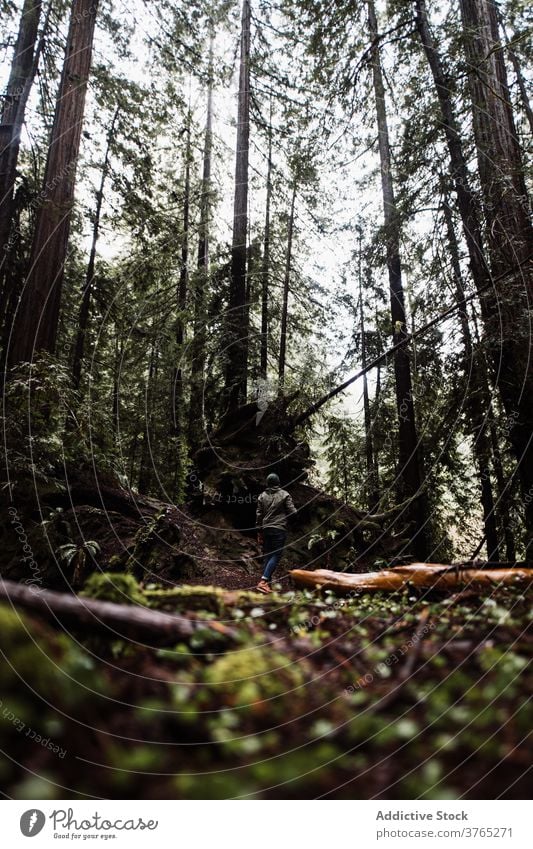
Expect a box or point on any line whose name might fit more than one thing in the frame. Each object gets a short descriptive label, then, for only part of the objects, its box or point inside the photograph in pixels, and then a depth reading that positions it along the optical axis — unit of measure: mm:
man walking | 8070
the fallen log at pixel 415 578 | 3447
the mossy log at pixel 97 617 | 1587
